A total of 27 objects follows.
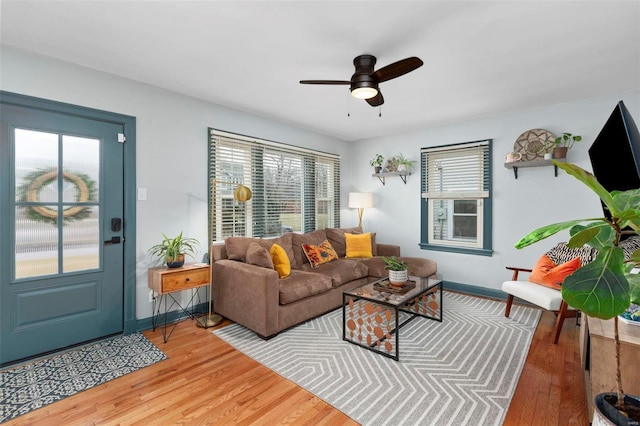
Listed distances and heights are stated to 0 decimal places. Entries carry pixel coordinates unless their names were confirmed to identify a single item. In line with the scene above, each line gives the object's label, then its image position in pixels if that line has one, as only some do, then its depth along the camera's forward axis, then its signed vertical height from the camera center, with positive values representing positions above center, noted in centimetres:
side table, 275 -70
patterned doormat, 192 -125
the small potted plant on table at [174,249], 291 -42
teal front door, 233 -19
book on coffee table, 281 -75
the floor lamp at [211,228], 311 -19
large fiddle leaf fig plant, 89 -17
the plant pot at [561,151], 347 +75
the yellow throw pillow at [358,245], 453 -53
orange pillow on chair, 297 -62
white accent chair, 270 -84
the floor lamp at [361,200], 511 +21
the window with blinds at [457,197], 421 +23
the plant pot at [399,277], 287 -65
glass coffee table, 251 -104
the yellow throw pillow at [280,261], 322 -57
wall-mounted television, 118 +29
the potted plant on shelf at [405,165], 483 +79
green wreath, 241 +15
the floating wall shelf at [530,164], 358 +62
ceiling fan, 226 +108
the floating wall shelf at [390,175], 489 +64
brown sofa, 276 -79
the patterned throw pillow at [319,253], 392 -59
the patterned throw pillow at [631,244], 151 -17
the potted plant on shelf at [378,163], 516 +88
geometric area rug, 182 -123
